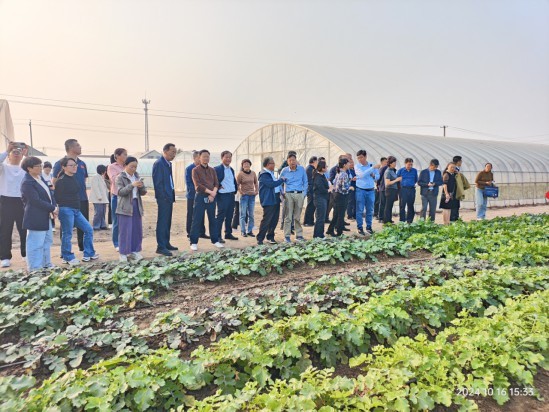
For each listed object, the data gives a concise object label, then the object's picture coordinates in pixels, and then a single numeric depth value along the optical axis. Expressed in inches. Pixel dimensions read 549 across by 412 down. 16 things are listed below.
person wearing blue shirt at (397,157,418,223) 386.0
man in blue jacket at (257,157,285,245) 293.1
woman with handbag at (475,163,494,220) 407.5
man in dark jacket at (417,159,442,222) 384.5
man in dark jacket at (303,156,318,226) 406.0
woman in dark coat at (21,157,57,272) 202.8
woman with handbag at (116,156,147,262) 232.8
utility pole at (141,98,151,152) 2101.4
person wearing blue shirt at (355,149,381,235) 335.0
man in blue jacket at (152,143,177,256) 257.9
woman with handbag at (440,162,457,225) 377.1
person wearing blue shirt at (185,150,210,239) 320.2
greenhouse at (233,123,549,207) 658.2
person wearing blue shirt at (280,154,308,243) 298.5
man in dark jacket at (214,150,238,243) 308.6
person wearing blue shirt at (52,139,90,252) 230.7
